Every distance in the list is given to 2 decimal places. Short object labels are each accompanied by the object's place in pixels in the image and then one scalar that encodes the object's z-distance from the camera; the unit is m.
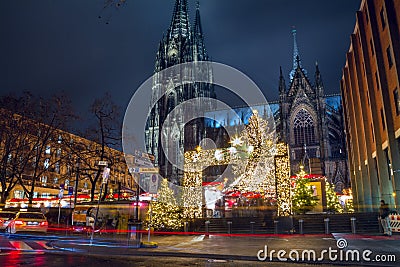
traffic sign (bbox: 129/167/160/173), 13.83
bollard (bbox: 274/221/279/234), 19.32
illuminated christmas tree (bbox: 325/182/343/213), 31.54
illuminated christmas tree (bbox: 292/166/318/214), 26.55
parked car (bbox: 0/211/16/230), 22.42
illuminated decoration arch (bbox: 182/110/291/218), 21.42
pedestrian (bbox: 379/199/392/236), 16.30
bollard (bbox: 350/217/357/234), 18.90
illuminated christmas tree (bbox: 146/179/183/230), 20.14
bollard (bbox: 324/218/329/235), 18.75
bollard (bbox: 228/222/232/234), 20.64
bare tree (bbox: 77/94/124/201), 28.81
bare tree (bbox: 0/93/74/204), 27.97
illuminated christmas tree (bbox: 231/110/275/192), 23.48
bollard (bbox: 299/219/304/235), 19.02
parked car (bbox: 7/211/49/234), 19.12
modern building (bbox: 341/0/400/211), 21.48
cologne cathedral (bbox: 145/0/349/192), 57.12
